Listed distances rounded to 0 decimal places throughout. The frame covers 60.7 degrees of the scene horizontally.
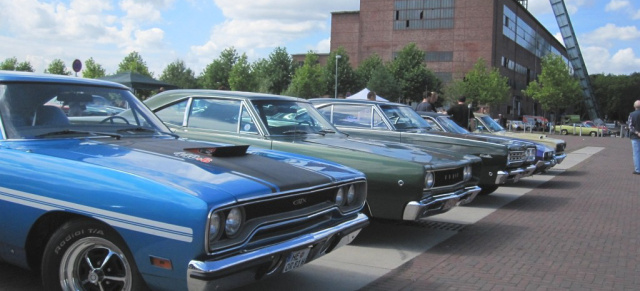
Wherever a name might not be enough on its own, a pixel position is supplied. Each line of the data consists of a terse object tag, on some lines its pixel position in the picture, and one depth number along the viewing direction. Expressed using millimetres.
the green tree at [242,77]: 67200
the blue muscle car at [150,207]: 2824
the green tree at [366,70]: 63406
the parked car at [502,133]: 13021
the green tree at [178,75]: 84188
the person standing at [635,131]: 13312
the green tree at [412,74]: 60281
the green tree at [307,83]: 60531
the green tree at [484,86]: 63094
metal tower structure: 77000
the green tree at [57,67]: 67775
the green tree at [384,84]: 56531
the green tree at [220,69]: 73875
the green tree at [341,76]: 61969
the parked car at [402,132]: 8422
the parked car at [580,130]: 48688
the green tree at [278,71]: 65438
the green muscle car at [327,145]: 5375
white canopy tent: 20241
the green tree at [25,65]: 65750
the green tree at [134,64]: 69138
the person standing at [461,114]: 12852
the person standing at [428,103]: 13262
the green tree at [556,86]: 63188
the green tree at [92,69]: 65838
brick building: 71812
